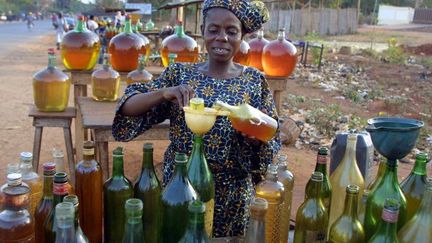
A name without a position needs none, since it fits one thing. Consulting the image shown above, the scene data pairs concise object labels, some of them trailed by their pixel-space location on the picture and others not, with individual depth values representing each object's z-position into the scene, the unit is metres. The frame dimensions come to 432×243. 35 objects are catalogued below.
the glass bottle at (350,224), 1.22
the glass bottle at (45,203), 1.17
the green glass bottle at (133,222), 0.99
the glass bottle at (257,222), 1.09
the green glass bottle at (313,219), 1.33
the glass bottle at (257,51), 3.95
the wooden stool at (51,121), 3.06
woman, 1.69
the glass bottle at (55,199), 1.08
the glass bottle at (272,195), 1.30
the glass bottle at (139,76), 3.18
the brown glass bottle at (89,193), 1.30
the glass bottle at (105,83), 3.27
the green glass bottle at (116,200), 1.27
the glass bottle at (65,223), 0.93
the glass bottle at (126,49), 3.52
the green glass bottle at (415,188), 1.34
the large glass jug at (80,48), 3.37
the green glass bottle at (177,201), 1.17
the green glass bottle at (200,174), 1.31
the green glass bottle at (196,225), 1.01
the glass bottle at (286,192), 1.42
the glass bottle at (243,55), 3.61
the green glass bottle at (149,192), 1.32
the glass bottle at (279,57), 3.67
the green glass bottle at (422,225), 1.18
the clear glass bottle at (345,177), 1.49
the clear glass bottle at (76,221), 1.00
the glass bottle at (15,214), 1.06
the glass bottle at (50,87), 2.99
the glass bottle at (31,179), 1.28
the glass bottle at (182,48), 3.55
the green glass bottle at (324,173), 1.41
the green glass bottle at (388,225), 1.04
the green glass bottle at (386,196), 1.30
